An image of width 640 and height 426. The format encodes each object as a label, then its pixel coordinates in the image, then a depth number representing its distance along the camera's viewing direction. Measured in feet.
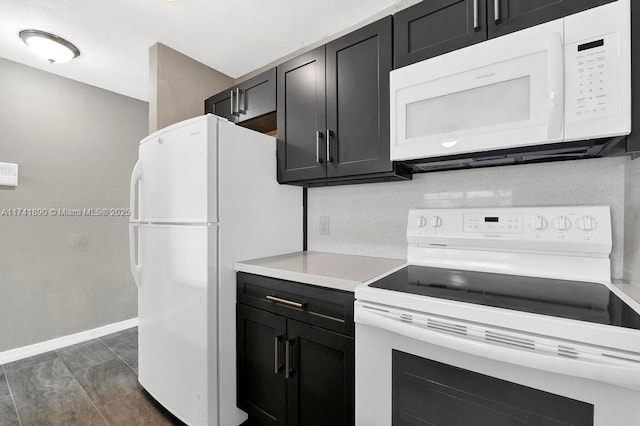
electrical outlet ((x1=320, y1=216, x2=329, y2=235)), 6.46
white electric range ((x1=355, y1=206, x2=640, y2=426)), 2.20
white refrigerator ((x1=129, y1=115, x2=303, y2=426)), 4.68
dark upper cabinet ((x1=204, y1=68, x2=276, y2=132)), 6.12
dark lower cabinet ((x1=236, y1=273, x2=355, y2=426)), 3.81
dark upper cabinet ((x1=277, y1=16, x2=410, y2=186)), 4.53
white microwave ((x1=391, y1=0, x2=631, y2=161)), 2.91
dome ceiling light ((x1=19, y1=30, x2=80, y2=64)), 6.34
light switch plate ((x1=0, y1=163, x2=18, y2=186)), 7.38
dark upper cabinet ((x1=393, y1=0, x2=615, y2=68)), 3.31
